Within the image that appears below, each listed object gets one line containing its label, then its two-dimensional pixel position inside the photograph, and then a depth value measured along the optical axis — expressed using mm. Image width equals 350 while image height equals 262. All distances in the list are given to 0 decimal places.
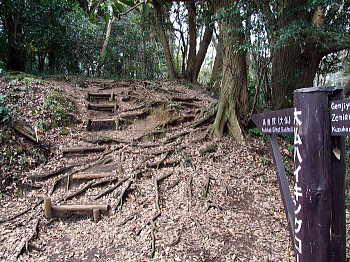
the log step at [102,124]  7385
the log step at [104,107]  8258
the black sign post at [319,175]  2012
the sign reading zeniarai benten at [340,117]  1883
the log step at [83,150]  6047
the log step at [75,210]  4402
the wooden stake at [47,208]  4320
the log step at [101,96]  8914
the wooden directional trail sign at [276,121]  2436
